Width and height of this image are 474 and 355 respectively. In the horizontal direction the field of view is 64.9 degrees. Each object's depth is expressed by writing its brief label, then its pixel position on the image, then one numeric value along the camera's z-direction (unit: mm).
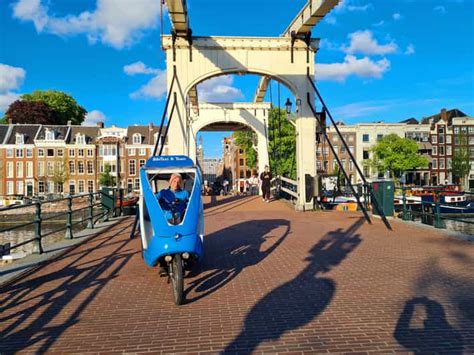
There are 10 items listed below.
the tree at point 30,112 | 52281
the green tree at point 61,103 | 55219
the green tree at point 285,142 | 32719
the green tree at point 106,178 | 50312
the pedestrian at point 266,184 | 16520
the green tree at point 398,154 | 46812
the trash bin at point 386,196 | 10898
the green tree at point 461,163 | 50094
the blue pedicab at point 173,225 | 4359
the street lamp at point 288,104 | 15816
